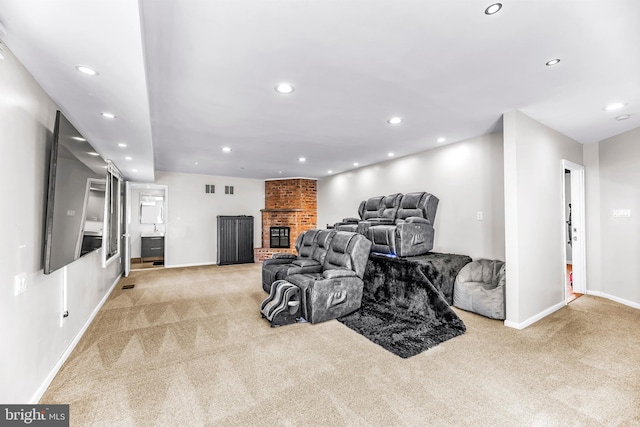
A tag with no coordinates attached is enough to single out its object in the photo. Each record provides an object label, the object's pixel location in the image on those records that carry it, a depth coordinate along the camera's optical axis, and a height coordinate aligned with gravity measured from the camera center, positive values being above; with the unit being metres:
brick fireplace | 7.97 +0.29
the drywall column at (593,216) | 4.41 +0.01
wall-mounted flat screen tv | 1.96 +0.19
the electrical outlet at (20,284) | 1.73 -0.39
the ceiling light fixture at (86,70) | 1.84 +1.00
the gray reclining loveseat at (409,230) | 4.07 -0.17
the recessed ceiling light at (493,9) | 1.62 +1.22
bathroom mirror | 7.82 +0.33
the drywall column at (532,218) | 3.20 -0.02
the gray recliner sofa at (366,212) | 5.12 +0.13
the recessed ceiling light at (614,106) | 3.04 +1.21
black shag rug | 2.95 -1.12
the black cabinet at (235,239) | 7.56 -0.54
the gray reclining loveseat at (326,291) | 3.37 -0.89
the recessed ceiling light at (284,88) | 2.58 +1.23
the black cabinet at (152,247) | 7.60 -0.72
